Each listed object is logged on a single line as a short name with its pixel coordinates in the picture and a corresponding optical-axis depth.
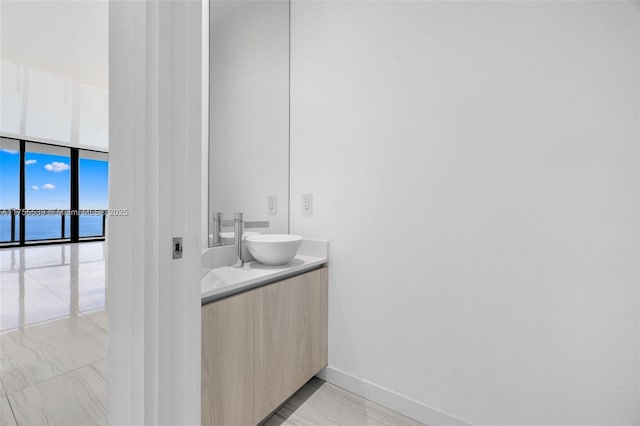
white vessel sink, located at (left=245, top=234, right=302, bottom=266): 1.28
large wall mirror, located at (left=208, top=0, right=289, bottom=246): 1.33
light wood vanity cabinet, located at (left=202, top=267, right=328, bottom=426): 0.92
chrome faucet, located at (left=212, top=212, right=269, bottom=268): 1.33
